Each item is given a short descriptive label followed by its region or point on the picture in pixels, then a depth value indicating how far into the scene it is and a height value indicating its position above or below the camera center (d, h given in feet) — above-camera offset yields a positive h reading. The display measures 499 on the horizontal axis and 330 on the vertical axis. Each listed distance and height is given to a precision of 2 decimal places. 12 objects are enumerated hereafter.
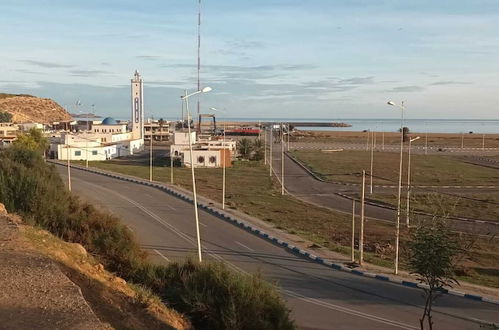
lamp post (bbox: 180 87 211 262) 55.31 +2.79
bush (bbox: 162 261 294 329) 35.32 -12.19
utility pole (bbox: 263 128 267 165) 237.25 -16.13
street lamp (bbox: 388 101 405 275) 62.56 -16.27
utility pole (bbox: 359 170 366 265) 66.77 -15.39
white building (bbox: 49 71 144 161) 223.30 -8.82
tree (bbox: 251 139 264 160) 253.30 -13.42
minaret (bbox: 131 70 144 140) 318.24 +9.46
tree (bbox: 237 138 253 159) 253.85 -12.51
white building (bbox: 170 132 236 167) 210.79 -11.47
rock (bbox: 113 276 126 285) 40.21 -11.89
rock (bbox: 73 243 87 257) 46.49 -11.27
